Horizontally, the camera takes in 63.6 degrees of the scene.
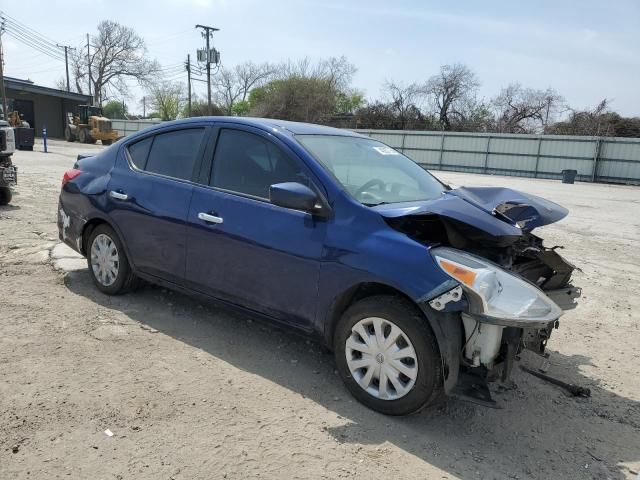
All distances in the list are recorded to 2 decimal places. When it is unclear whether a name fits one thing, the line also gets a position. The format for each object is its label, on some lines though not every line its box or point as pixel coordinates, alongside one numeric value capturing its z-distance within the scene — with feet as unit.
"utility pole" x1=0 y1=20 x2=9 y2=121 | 103.88
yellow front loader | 124.77
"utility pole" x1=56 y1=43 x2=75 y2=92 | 212.84
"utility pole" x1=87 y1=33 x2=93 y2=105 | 215.92
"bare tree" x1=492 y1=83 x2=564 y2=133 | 149.07
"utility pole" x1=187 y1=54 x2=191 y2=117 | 173.74
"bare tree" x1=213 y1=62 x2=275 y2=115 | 237.08
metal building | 143.33
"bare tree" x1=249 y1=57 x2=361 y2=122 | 160.76
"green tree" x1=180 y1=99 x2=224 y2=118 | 199.62
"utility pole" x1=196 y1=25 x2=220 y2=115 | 143.23
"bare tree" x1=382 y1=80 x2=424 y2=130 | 150.71
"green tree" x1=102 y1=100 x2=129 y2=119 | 299.58
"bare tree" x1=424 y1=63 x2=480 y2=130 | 152.46
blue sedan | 9.36
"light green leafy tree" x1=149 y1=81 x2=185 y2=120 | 254.47
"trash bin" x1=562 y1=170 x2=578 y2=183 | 89.00
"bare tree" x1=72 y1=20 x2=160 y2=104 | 214.28
